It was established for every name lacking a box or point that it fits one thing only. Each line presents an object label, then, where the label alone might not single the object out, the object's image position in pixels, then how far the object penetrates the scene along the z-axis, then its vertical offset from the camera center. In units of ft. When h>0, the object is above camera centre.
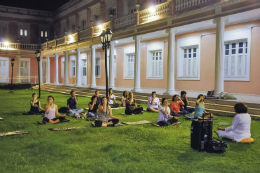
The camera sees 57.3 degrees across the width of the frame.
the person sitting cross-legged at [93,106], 31.18 -3.55
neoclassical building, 38.22 +8.49
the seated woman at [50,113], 26.27 -3.88
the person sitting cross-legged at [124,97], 37.25 -2.95
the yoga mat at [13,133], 20.44 -4.78
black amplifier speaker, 16.11 -3.67
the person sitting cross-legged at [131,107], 32.99 -3.94
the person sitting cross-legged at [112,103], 39.32 -3.95
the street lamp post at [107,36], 32.34 +5.88
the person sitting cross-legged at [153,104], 34.94 -3.65
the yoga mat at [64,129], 22.76 -4.81
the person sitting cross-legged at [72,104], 32.89 -3.53
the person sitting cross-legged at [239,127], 17.95 -3.61
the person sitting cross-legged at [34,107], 32.42 -3.87
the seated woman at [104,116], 24.62 -3.91
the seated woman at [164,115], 25.27 -3.80
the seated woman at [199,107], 26.49 -3.03
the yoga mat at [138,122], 26.27 -4.81
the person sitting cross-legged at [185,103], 33.35 -3.33
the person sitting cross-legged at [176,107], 31.35 -3.65
